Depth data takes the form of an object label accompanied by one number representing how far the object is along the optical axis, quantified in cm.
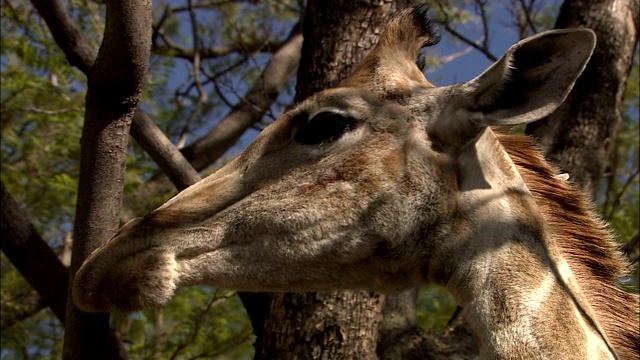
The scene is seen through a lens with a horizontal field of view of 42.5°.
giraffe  315
